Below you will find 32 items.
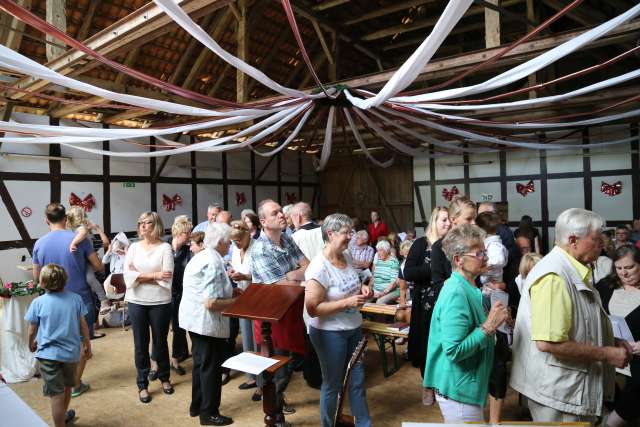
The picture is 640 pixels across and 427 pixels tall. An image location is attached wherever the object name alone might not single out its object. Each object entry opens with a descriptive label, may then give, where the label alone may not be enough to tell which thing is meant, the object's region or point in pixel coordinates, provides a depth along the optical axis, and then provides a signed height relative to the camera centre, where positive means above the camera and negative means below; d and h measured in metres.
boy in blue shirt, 2.88 -0.77
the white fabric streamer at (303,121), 4.77 +1.09
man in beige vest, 1.68 -0.49
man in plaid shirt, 3.19 -0.32
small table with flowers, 4.21 -1.13
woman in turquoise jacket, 1.84 -0.53
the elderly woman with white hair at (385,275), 5.36 -0.77
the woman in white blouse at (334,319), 2.51 -0.61
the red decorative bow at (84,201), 7.81 +0.36
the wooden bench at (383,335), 3.98 -1.10
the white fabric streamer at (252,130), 4.41 +0.92
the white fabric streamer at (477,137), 4.82 +0.92
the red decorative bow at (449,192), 10.45 +0.51
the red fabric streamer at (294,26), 2.26 +1.14
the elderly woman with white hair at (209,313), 2.98 -0.66
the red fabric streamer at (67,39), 1.89 +0.94
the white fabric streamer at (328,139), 5.23 +1.06
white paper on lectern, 2.21 -0.77
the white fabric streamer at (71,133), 3.16 +0.70
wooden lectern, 2.36 -0.52
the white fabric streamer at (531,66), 2.64 +1.01
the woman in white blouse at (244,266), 3.69 -0.42
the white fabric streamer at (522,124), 4.26 +0.94
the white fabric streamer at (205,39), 2.15 +1.06
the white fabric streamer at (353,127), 5.20 +1.16
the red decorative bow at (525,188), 9.58 +0.52
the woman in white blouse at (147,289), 3.52 -0.56
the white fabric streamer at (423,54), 2.13 +0.93
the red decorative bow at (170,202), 9.31 +0.37
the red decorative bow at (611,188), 8.65 +0.43
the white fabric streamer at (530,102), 3.42 +0.97
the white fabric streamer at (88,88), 2.26 +0.86
